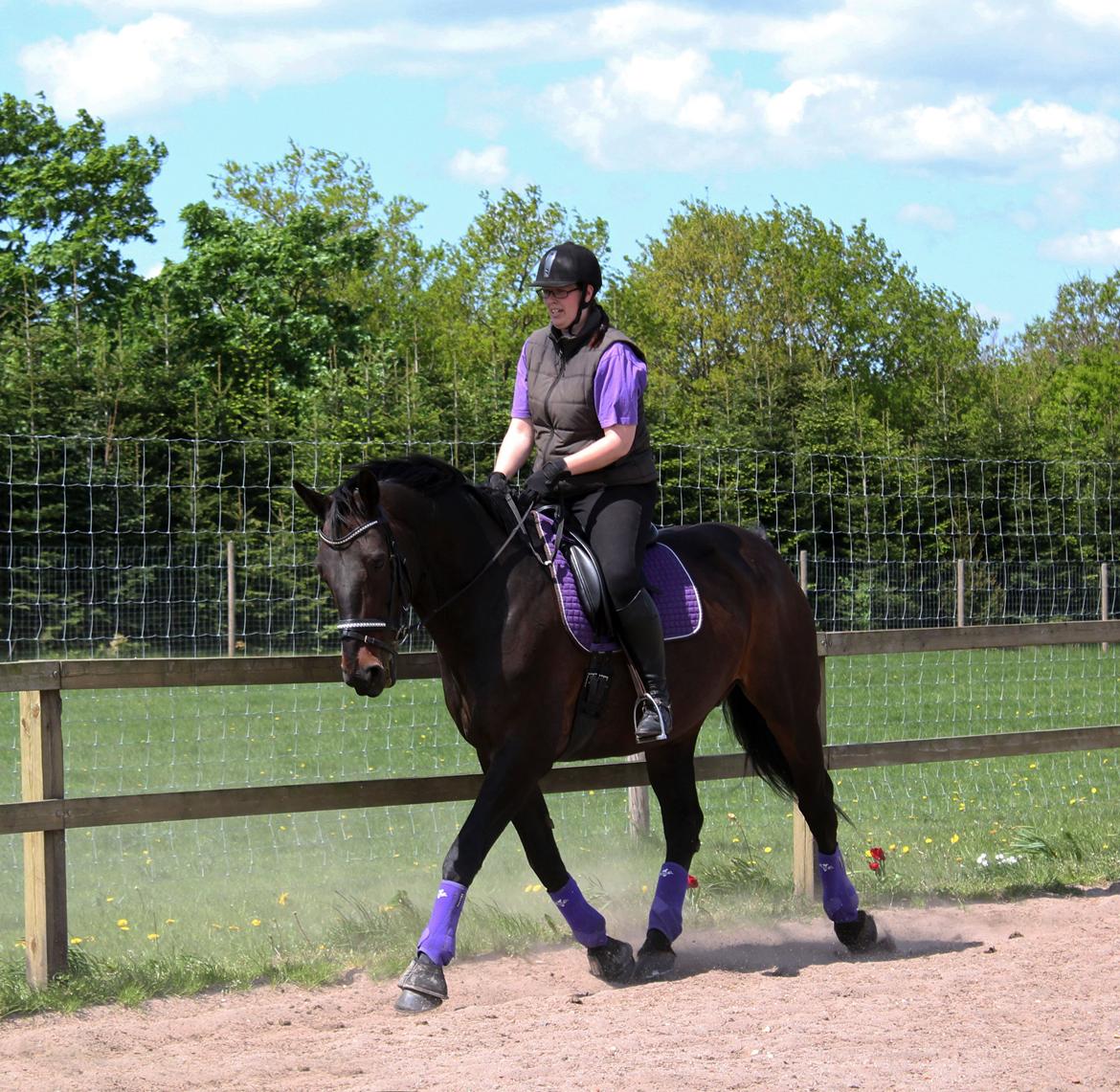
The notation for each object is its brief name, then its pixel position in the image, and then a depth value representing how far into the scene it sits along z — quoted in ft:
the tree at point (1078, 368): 87.40
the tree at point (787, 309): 147.13
